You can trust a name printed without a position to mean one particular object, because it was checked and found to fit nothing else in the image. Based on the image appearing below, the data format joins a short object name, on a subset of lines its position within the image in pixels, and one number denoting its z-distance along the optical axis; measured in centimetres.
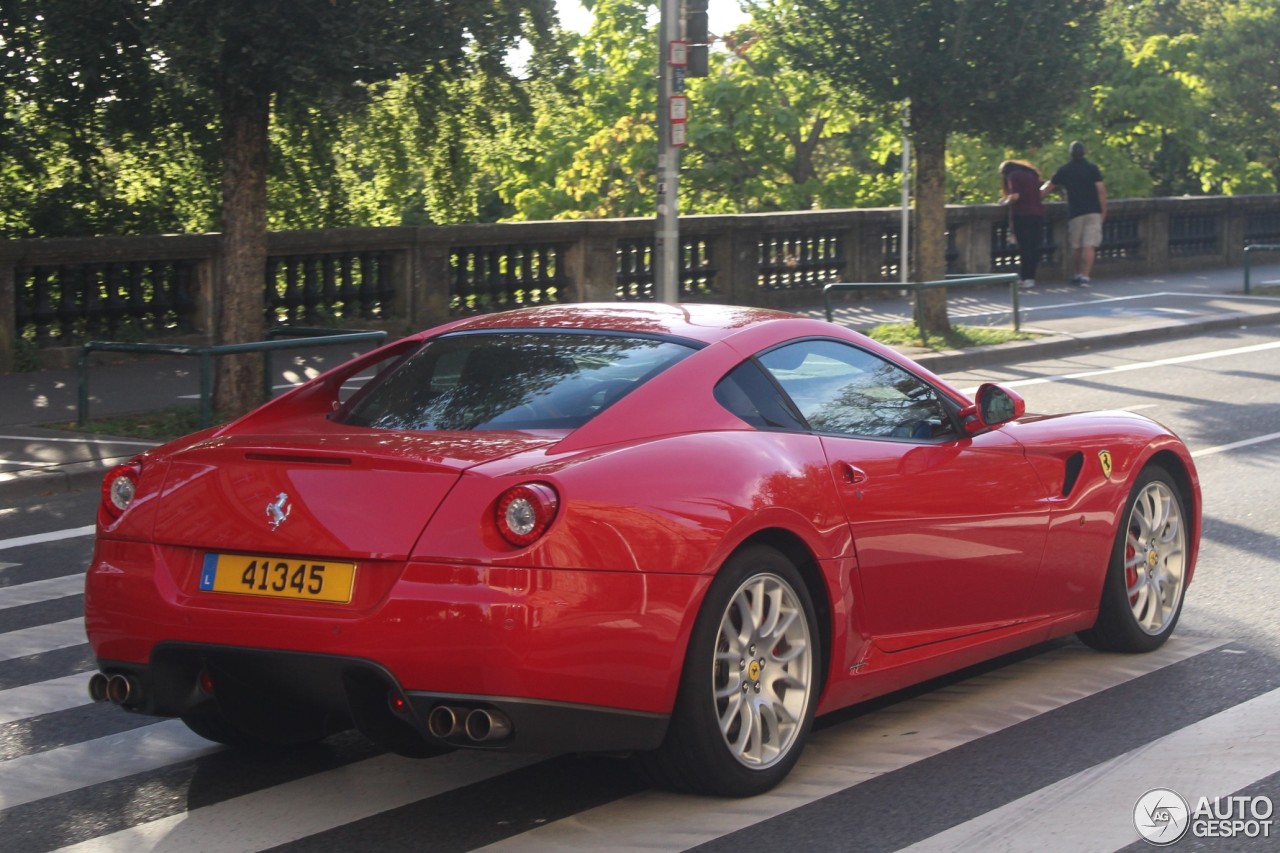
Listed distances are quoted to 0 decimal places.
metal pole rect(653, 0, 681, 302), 1802
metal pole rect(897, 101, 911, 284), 2031
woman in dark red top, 2689
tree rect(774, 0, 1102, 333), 1970
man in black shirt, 2738
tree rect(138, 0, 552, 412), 1303
